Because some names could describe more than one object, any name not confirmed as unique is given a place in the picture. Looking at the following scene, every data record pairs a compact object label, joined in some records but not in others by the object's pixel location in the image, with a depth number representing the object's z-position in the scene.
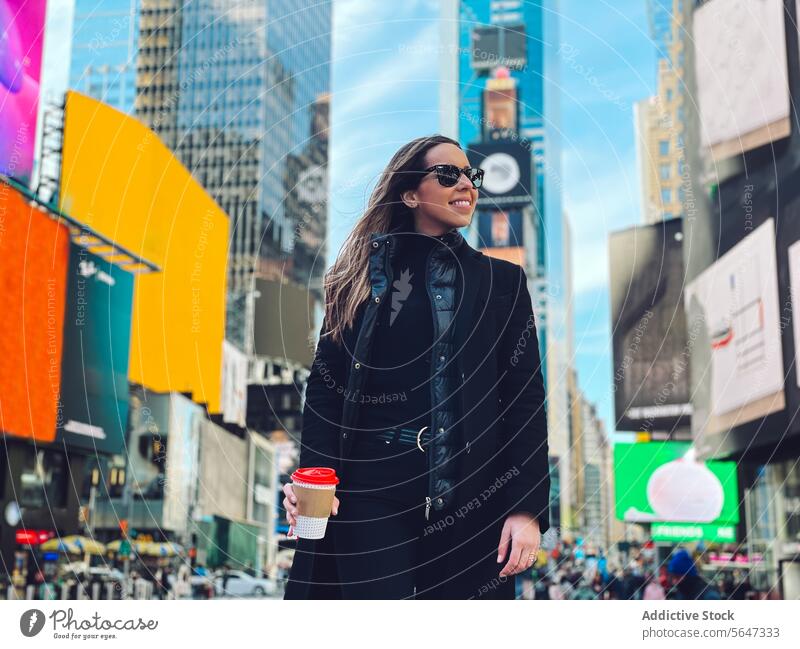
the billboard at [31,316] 17.42
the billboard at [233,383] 30.73
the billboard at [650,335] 26.28
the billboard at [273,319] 35.71
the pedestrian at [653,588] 13.50
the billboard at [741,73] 14.01
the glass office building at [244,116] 36.88
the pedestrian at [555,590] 16.66
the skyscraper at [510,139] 41.53
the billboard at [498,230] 53.67
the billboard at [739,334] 15.28
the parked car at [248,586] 32.61
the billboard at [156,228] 21.75
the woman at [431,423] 3.83
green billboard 21.81
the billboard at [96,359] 19.83
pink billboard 12.97
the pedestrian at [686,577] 10.73
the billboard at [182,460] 34.66
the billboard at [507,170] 41.66
